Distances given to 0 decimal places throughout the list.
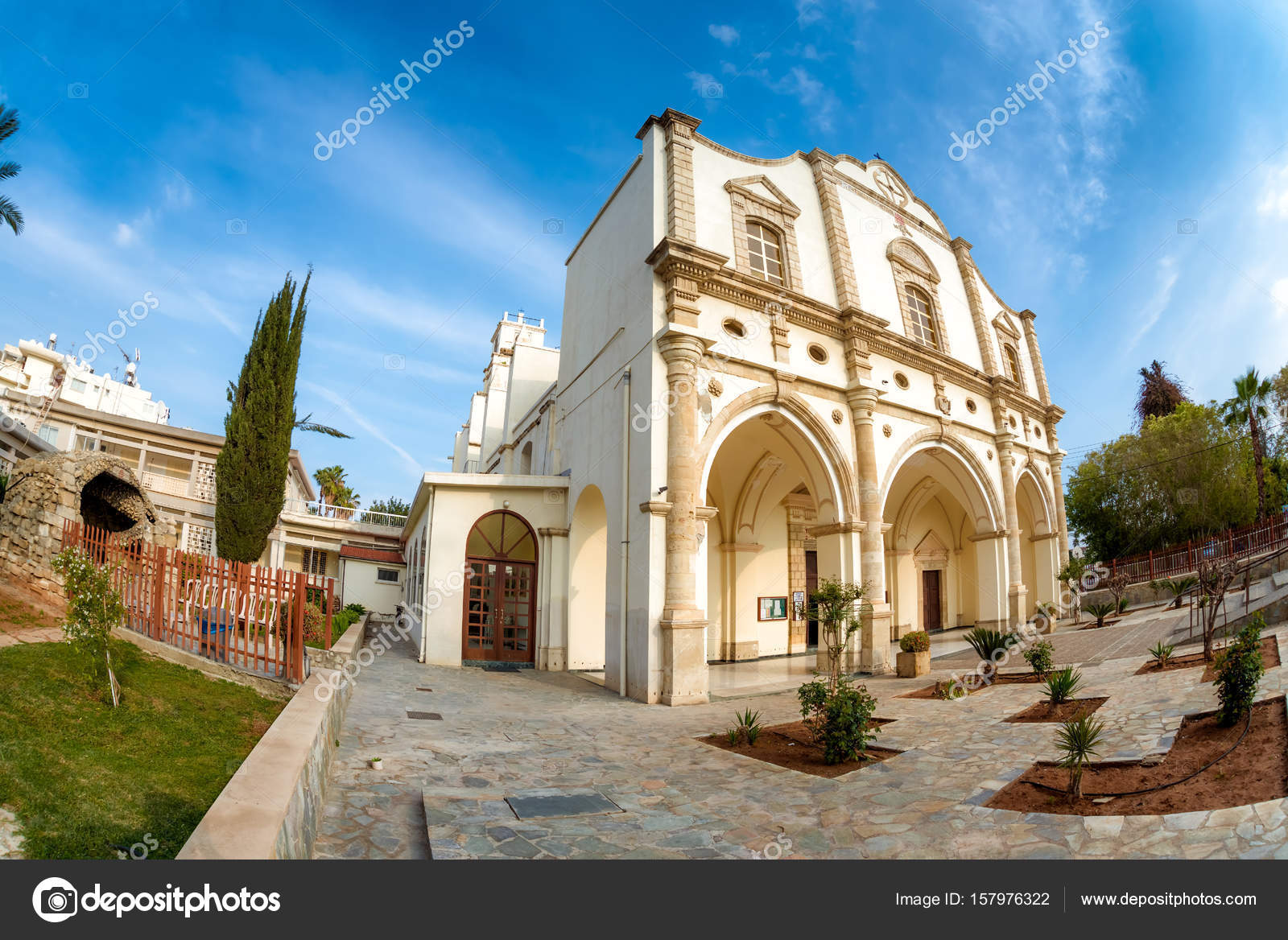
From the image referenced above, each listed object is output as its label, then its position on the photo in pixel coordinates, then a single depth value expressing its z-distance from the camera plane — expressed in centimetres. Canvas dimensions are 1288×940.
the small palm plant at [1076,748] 445
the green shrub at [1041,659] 962
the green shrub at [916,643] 1230
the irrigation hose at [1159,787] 425
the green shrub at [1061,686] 718
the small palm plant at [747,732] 714
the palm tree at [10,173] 923
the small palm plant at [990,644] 1088
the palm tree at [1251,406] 2373
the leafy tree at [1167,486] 2344
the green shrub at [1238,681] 518
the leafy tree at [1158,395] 3089
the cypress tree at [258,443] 1969
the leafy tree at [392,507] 4513
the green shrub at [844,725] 613
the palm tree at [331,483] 3879
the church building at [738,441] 1146
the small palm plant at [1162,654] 861
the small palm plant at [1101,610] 1656
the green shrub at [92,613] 599
